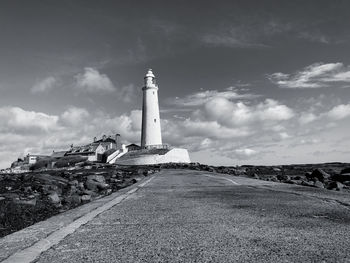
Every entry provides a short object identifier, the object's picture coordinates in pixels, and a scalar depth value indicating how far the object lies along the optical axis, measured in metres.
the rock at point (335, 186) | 12.64
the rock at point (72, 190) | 12.33
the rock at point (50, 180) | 15.31
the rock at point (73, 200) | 9.07
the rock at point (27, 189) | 11.56
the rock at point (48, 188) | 11.61
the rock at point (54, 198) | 8.89
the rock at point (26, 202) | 7.74
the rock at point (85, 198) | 9.78
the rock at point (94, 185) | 14.39
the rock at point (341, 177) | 20.70
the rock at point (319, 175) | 23.33
